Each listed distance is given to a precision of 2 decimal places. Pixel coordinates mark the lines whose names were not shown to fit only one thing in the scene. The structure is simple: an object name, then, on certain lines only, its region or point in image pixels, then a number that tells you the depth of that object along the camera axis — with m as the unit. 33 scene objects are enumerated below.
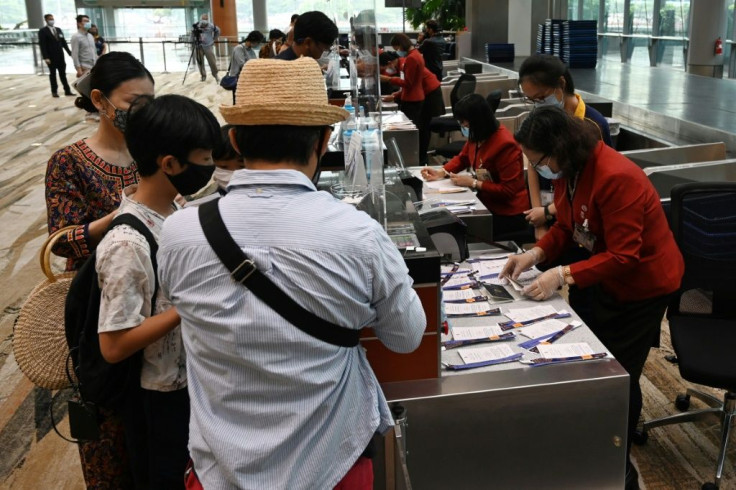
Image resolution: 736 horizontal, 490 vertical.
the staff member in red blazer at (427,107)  7.95
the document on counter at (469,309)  2.52
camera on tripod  16.11
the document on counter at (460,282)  2.73
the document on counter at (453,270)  2.88
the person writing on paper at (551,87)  3.79
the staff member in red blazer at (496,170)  4.34
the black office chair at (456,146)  6.99
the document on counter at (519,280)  2.74
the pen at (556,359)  2.20
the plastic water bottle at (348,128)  3.67
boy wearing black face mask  1.55
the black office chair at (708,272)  2.69
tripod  16.15
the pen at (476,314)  2.51
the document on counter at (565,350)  2.23
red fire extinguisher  10.25
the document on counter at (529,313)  2.48
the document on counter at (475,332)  2.34
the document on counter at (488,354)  2.21
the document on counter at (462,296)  2.62
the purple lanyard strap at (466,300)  2.62
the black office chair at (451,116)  8.13
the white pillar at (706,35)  10.11
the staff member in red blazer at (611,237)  2.38
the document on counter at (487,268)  2.84
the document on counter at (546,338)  2.30
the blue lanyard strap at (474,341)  2.30
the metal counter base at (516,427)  2.05
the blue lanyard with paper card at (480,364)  2.17
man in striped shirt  1.22
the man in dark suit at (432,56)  9.48
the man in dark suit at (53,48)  14.16
